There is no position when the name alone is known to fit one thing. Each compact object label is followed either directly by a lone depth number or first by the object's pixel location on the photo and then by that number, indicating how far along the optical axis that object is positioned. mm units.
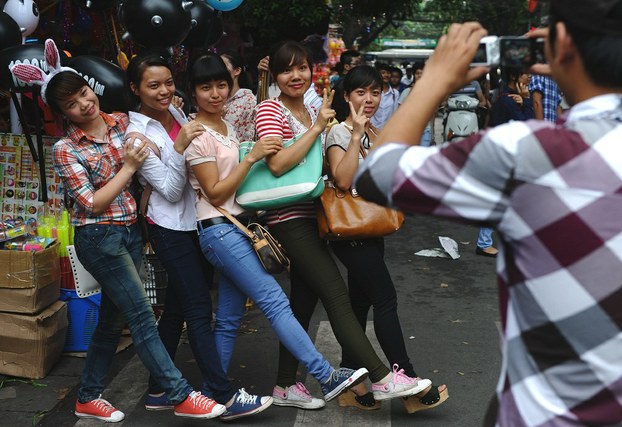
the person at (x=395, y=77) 12400
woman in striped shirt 3758
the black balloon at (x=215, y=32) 6387
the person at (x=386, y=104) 9873
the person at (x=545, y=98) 6594
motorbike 10883
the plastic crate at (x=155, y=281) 5074
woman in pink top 3707
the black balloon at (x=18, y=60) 4184
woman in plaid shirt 3631
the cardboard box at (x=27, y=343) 4375
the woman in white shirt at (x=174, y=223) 3758
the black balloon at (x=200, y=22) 6003
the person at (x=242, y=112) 5223
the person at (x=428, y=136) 10172
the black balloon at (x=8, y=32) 4527
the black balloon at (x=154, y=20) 4891
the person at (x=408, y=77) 18906
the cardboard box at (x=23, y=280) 4320
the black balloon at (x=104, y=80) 4387
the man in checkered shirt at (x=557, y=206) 1377
